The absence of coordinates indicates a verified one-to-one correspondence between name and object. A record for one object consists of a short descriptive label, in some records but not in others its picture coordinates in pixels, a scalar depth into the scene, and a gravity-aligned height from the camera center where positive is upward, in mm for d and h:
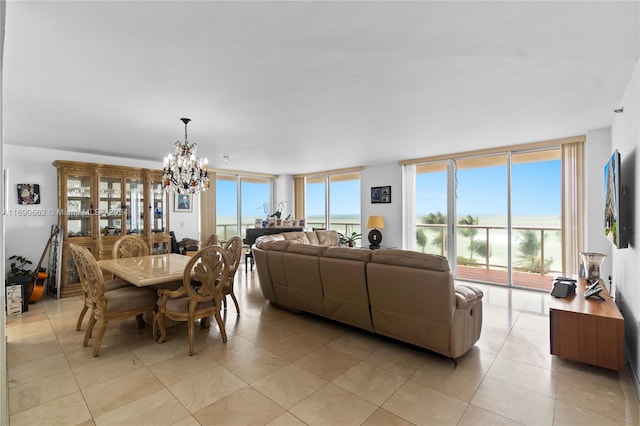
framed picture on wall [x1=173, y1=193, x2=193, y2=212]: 6550 +216
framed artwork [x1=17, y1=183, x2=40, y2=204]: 4723 +324
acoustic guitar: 4422 -995
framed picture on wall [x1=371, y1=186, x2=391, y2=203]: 6879 +425
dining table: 2881 -582
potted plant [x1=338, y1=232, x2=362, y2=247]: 7152 -601
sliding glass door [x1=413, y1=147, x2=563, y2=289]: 5262 -25
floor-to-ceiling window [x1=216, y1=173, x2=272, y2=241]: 7773 +256
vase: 3458 -593
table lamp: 6743 -304
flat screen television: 2525 +44
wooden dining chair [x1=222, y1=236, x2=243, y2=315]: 3299 -473
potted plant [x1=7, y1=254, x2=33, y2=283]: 4164 -815
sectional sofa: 2598 -762
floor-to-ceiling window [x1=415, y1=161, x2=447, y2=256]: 6145 +102
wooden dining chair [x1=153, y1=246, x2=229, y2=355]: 2922 -792
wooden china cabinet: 4855 +97
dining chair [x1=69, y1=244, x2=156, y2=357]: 2805 -811
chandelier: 3461 +475
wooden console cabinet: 2391 -961
